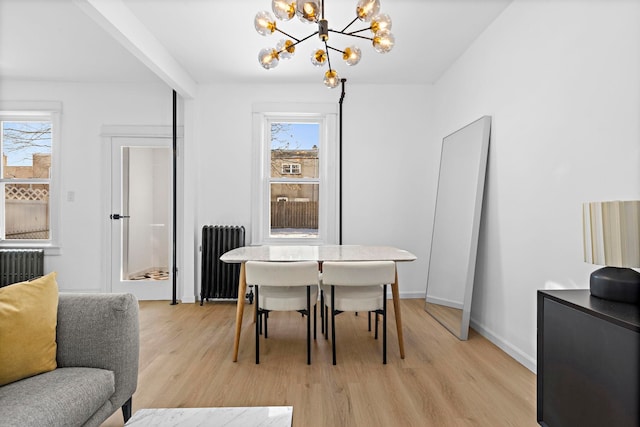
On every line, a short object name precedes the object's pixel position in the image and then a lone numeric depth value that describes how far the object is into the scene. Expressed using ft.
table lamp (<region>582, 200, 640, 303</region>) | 4.44
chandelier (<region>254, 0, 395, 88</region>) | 6.45
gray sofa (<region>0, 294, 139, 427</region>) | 4.46
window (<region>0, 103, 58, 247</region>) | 14.93
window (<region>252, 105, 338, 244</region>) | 15.11
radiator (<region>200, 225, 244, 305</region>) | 14.14
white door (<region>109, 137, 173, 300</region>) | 14.85
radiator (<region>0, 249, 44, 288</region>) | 14.28
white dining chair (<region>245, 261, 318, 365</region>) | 8.33
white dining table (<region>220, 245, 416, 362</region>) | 8.91
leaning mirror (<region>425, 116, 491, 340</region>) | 10.39
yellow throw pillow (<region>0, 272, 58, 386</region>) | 4.58
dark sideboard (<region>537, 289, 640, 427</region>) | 4.03
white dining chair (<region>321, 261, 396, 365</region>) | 8.43
